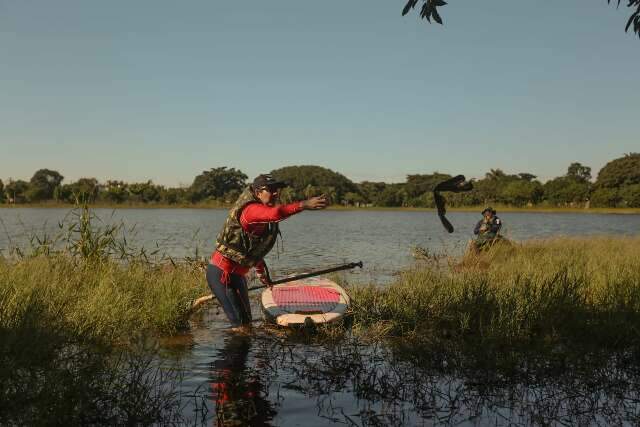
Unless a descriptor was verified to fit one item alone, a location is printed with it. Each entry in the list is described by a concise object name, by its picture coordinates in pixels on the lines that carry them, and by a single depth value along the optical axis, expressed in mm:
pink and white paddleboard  8312
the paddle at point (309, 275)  9136
